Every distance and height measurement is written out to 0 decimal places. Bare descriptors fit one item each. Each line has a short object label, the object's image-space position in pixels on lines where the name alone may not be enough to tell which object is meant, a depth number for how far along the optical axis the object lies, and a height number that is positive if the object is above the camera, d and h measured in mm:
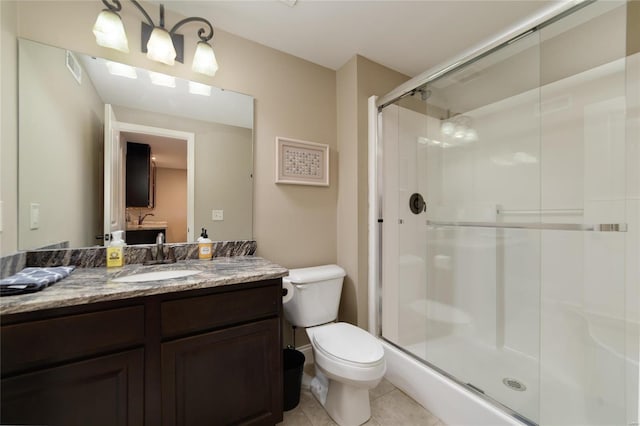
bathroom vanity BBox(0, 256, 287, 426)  792 -509
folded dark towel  830 -244
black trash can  1429 -978
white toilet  1259 -723
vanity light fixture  1238 +941
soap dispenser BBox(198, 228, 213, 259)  1511 -212
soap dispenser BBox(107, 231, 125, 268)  1306 -205
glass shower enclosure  1342 -46
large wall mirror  1177 +353
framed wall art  1810 +387
